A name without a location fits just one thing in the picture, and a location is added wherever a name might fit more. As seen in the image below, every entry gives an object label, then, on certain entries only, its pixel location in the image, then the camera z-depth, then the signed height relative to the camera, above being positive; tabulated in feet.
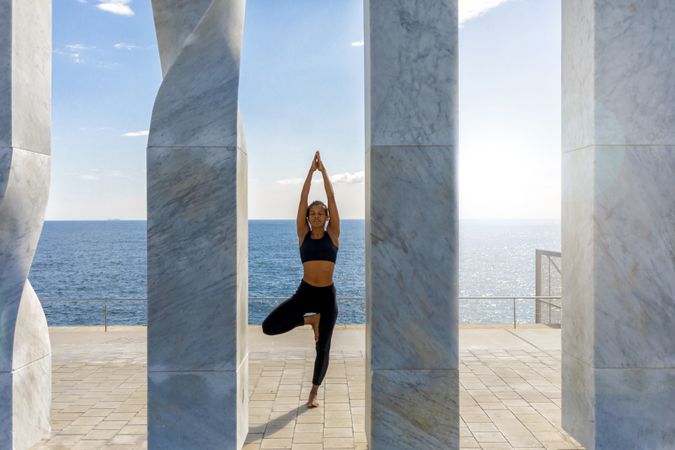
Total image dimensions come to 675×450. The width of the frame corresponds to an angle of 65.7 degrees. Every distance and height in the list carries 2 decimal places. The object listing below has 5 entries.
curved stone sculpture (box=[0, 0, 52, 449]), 14.73 +0.50
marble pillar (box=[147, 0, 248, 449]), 14.15 -1.23
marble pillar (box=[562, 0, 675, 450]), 14.28 -0.06
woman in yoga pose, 17.28 -1.98
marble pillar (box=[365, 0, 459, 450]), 13.94 -0.06
